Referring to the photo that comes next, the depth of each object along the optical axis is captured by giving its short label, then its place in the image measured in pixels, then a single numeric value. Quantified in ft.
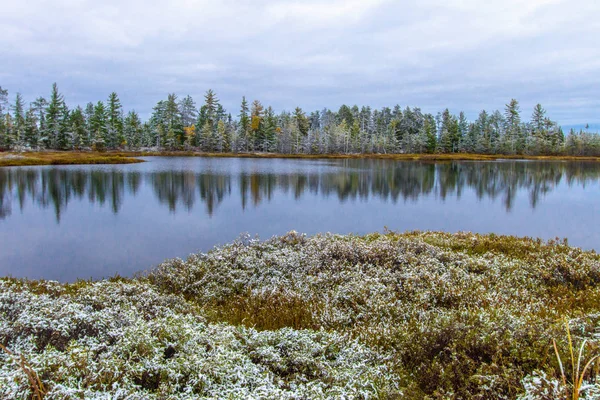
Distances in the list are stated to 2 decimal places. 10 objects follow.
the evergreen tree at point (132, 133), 372.38
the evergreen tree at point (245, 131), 396.08
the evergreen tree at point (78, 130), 314.80
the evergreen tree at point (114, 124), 342.44
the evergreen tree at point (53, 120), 313.12
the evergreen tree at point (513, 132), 403.34
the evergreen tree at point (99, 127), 322.14
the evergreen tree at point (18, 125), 281.64
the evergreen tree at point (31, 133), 300.81
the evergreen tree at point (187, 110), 417.08
